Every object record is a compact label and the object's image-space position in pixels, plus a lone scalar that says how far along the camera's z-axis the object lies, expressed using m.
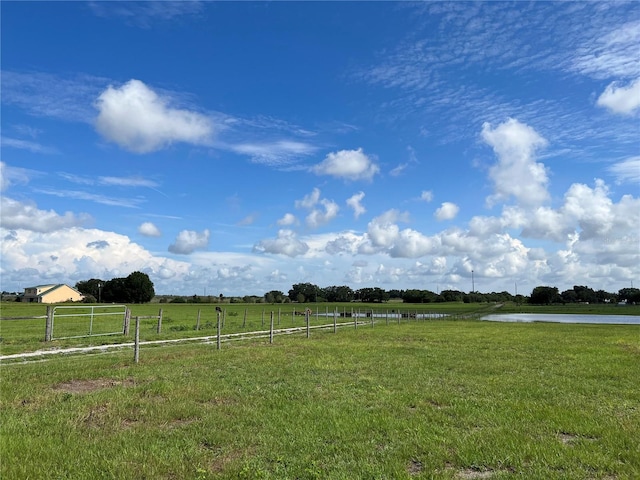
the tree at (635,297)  194.09
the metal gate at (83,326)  30.75
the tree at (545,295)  188.38
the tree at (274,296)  184.01
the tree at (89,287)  174.00
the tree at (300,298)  194.29
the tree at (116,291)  147.25
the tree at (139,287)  146.50
